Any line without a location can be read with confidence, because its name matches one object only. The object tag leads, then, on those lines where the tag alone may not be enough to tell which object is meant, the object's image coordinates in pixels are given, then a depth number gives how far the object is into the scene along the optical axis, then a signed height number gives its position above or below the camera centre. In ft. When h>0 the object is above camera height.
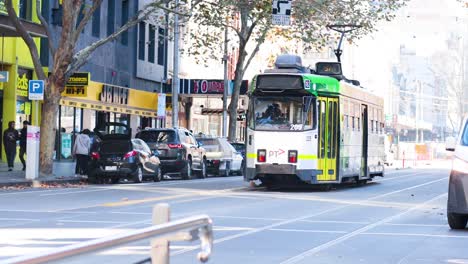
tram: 87.61 +3.11
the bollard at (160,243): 15.99 -1.31
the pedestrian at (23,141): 112.78 +1.93
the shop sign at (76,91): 140.97 +9.46
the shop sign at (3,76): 110.74 +8.96
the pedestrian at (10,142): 111.55 +1.74
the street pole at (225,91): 174.23 +12.61
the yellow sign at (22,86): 131.75 +9.46
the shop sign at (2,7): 115.52 +17.24
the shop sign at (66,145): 147.84 +2.00
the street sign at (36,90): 99.19 +6.70
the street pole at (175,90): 156.56 +10.97
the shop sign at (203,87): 187.93 +13.86
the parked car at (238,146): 155.96 +2.36
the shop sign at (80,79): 133.69 +10.57
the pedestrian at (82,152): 111.14 +0.76
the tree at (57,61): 101.24 +9.87
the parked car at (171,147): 118.73 +1.54
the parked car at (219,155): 136.87 +0.83
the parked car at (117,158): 104.17 +0.13
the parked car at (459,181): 49.85 -0.80
